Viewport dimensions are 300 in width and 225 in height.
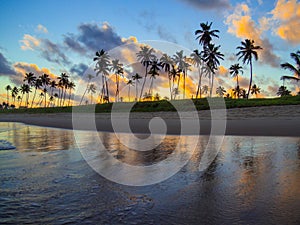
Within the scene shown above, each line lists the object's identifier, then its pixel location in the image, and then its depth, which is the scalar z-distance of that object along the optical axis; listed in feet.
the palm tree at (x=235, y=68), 228.33
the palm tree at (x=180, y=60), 215.10
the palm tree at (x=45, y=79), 332.60
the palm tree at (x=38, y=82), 334.77
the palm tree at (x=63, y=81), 337.93
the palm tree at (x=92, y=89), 358.51
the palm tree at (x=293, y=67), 126.11
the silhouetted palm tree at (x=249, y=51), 164.35
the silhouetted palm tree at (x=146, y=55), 212.64
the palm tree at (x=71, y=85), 349.29
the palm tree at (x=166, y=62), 211.82
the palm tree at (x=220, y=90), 352.18
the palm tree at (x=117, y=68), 246.29
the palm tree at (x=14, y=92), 444.14
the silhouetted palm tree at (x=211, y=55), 167.02
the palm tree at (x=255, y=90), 364.50
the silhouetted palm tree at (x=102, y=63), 228.63
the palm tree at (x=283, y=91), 321.36
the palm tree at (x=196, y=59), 189.76
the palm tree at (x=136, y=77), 276.82
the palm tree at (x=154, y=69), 217.36
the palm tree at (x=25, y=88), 377.09
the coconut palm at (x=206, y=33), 164.55
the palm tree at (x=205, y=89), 339.59
